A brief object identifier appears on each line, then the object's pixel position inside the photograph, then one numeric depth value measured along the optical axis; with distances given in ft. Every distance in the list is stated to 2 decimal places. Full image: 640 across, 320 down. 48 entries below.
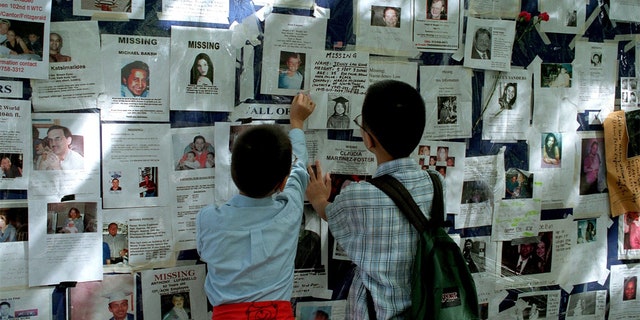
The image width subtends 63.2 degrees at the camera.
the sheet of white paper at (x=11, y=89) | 4.96
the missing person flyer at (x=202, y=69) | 5.39
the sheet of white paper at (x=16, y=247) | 5.08
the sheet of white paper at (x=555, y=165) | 6.77
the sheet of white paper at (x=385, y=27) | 5.90
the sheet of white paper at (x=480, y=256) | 6.61
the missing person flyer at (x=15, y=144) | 4.99
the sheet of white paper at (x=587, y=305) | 7.22
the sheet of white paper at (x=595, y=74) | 6.84
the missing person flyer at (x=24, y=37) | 4.90
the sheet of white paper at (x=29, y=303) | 5.16
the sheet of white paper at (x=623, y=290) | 7.41
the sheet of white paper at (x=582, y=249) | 7.04
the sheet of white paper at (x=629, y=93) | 7.13
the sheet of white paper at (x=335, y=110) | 5.84
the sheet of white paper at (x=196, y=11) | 5.32
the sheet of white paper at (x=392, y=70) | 6.00
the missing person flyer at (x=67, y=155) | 5.10
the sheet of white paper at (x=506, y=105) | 6.48
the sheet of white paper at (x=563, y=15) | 6.59
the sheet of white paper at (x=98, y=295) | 5.32
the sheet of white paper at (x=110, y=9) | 5.08
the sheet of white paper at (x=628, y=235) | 7.32
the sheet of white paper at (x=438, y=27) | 6.09
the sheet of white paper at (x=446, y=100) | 6.23
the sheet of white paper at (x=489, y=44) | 6.28
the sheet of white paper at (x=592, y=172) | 7.00
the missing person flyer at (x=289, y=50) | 5.63
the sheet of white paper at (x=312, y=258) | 6.00
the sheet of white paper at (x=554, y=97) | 6.67
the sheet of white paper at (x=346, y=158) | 5.95
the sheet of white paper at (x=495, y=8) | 6.29
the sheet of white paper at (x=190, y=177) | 5.48
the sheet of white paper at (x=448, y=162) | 6.29
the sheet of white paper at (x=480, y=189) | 6.50
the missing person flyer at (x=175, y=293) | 5.53
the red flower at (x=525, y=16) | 6.35
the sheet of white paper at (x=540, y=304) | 6.95
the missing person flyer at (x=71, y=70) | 5.06
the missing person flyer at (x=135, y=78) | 5.22
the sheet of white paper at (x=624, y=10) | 6.91
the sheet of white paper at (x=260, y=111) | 5.60
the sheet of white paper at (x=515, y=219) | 6.69
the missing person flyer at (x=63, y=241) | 5.13
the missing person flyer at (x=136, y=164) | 5.28
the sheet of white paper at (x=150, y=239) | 5.41
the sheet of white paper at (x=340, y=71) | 5.79
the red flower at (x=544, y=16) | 6.41
